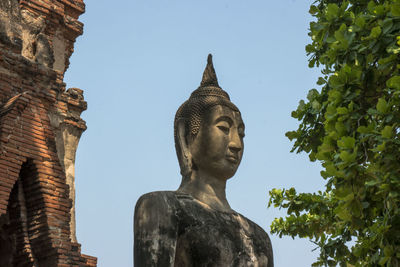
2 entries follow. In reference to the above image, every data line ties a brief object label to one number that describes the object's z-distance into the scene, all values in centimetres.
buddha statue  970
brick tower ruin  2131
